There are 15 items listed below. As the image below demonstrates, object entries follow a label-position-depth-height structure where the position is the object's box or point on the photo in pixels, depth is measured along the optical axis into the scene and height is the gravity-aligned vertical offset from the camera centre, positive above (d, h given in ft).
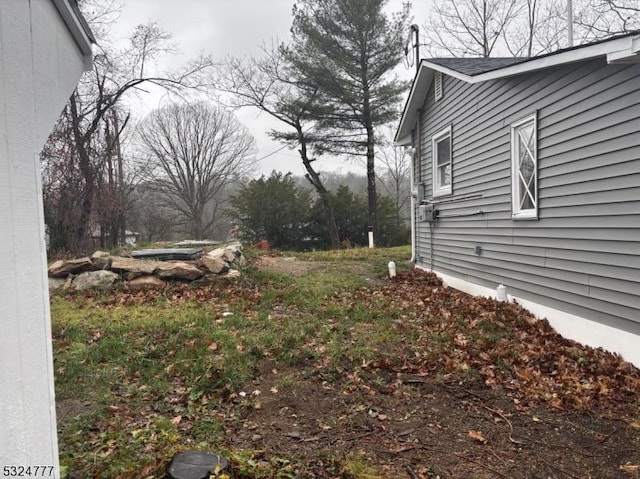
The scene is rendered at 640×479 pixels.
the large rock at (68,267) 23.71 -2.07
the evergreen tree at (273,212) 63.72 +1.77
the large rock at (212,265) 24.72 -2.31
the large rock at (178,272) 24.16 -2.58
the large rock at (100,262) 24.47 -1.90
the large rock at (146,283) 23.32 -3.06
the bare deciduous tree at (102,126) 39.88 +11.72
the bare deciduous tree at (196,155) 99.91 +17.38
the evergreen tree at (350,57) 62.59 +24.49
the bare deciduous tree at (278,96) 65.26 +20.03
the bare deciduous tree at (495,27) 63.07 +29.80
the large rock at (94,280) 22.95 -2.77
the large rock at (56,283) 22.94 -2.86
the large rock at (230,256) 26.89 -1.98
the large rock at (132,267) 24.04 -2.22
